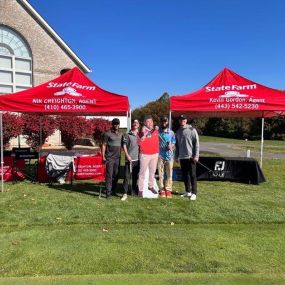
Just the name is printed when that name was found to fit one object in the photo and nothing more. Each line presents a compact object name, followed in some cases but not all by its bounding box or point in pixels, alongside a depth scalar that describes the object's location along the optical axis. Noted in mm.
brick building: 26156
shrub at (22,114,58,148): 21688
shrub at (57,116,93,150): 23750
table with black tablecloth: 11812
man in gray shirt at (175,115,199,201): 9039
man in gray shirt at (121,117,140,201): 8836
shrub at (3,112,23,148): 20531
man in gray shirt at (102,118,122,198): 8898
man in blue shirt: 9086
